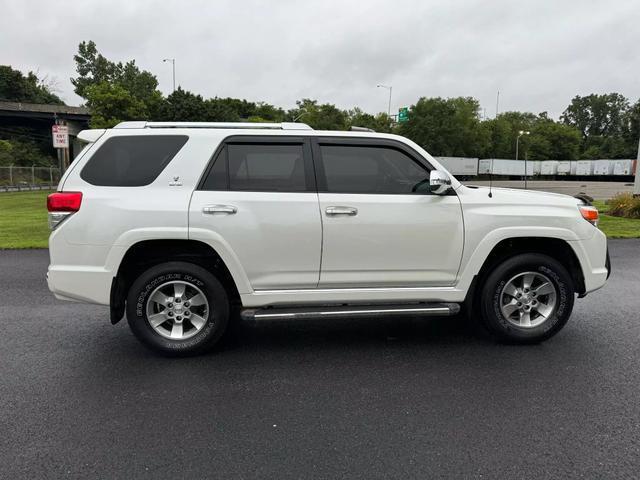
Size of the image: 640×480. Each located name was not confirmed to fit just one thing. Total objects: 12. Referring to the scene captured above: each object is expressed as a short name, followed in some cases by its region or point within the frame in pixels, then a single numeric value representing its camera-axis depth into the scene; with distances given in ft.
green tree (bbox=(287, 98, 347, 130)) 232.53
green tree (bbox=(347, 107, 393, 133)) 237.04
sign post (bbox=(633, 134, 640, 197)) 55.10
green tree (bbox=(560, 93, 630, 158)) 440.45
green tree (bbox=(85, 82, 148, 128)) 133.18
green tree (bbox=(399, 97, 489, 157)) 225.56
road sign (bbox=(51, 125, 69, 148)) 51.57
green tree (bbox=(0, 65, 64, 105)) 290.15
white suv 13.30
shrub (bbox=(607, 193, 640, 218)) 50.44
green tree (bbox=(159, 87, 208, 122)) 170.60
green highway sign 207.82
